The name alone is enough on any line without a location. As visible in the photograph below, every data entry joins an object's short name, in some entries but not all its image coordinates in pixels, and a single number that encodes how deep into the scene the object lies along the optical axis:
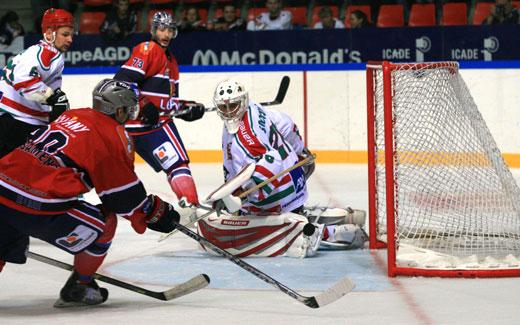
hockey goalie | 10.52
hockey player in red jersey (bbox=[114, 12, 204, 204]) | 11.72
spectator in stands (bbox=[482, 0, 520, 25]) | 18.86
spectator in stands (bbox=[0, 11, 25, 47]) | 20.61
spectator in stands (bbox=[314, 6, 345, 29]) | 19.81
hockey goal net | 9.75
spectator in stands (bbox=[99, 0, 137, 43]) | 20.41
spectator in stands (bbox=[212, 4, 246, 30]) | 20.14
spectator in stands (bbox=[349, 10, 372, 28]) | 19.59
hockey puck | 10.41
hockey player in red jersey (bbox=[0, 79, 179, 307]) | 7.74
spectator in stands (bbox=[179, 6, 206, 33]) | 20.17
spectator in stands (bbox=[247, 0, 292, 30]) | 20.08
